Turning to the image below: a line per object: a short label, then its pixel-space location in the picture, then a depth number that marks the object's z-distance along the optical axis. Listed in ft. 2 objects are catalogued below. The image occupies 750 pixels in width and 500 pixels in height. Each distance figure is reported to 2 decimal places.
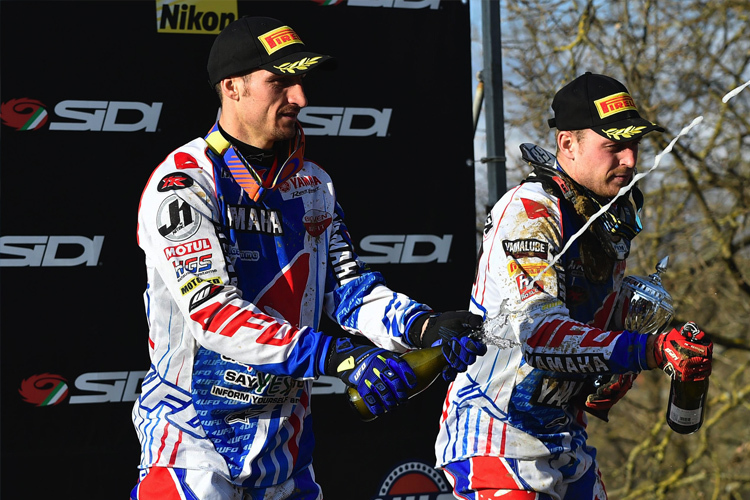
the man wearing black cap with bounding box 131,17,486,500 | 17.63
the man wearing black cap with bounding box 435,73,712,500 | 20.76
